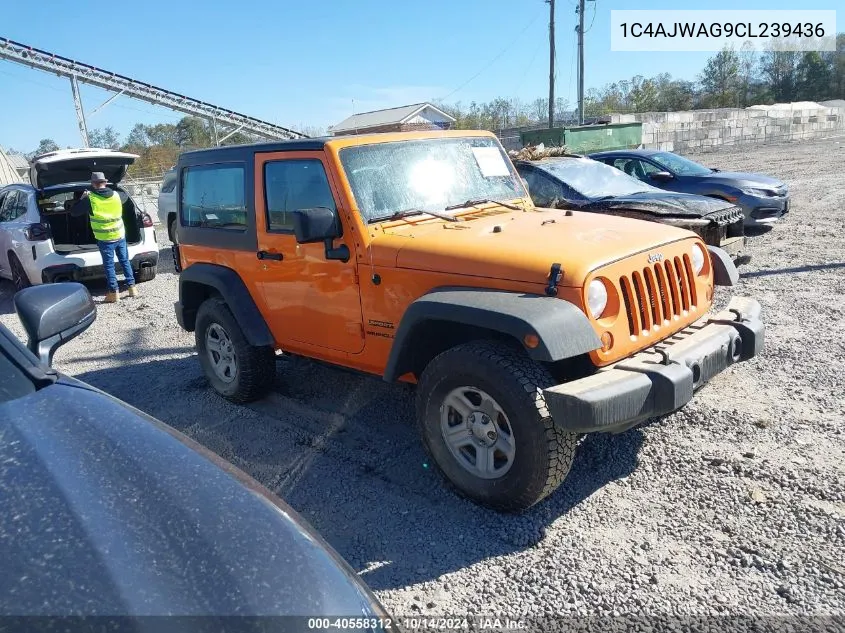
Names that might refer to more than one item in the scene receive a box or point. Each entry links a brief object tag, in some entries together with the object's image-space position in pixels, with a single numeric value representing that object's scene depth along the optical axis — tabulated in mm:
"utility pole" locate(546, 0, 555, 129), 28683
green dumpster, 17875
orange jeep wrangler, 2986
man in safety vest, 8688
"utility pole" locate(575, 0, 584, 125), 26805
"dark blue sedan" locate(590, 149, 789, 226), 10031
